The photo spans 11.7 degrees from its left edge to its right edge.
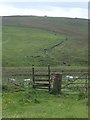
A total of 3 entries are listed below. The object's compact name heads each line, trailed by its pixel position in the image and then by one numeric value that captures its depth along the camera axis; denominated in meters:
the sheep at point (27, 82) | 40.92
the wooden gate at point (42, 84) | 36.76
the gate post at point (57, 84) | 34.16
